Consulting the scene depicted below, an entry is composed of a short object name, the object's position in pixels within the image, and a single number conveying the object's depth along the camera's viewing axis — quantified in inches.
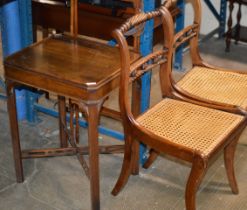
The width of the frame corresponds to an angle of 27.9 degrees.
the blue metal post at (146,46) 89.8
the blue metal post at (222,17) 172.8
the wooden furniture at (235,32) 161.2
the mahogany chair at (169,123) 78.6
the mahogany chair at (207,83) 91.8
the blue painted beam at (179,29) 142.3
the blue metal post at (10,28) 110.0
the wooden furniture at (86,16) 122.9
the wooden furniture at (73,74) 79.3
